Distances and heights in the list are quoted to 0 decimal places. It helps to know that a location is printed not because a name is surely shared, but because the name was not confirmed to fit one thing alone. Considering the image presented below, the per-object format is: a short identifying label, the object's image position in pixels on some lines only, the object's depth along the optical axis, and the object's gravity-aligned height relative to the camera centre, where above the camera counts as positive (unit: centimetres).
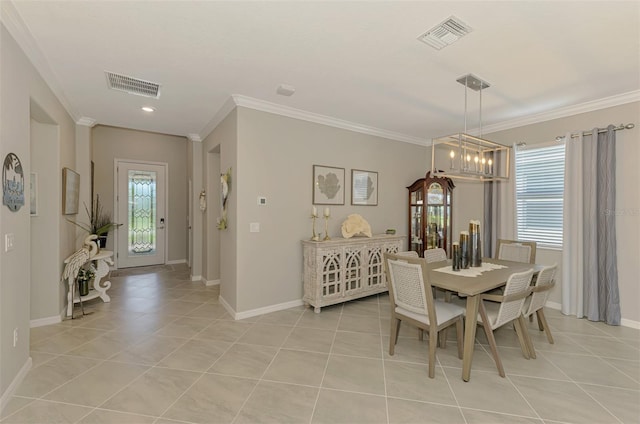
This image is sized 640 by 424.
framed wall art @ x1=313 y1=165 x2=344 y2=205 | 393 +34
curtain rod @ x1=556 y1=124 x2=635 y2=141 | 317 +93
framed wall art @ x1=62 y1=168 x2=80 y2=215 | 336 +21
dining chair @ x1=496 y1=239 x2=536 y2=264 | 342 -49
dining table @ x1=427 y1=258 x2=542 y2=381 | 217 -58
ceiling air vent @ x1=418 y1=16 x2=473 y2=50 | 195 +126
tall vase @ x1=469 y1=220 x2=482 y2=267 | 298 -34
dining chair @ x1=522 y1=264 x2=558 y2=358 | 243 -70
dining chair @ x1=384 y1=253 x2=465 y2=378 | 223 -79
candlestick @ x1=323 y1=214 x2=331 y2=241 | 381 -21
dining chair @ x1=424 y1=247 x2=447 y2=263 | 336 -53
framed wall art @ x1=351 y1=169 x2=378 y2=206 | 435 +35
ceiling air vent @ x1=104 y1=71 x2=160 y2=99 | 280 +125
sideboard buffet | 355 -77
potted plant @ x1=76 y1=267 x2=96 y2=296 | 355 -87
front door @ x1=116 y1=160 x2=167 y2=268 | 582 -9
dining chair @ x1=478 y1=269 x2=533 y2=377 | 222 -80
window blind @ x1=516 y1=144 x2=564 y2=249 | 375 +22
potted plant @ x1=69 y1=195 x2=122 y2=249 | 444 -14
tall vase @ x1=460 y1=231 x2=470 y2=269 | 286 -41
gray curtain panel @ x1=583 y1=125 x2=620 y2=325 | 324 -23
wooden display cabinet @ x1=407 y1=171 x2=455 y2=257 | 478 -4
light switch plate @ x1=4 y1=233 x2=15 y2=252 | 185 -22
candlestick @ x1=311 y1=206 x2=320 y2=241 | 372 -18
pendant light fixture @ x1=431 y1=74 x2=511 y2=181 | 266 +62
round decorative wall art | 184 +17
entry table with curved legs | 360 -92
